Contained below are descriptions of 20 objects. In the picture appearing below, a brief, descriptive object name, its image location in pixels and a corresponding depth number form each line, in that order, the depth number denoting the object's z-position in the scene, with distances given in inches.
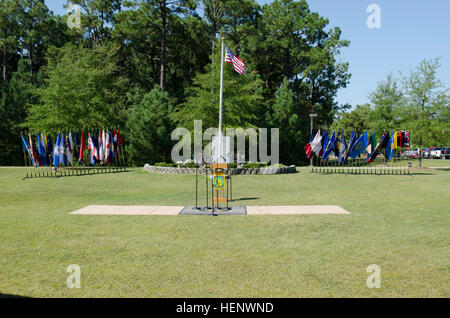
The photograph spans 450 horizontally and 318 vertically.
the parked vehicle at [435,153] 2024.6
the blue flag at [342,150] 1004.5
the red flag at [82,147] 1026.3
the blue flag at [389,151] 986.7
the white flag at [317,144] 1011.9
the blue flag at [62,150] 954.7
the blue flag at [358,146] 986.1
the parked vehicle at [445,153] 1961.1
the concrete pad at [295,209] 466.3
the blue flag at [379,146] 971.9
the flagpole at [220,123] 941.9
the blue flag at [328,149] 997.8
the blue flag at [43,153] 967.0
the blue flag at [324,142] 1008.2
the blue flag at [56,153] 950.8
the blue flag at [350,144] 984.7
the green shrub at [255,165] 1060.7
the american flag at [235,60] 892.7
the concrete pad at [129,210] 466.9
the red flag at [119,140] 1073.1
